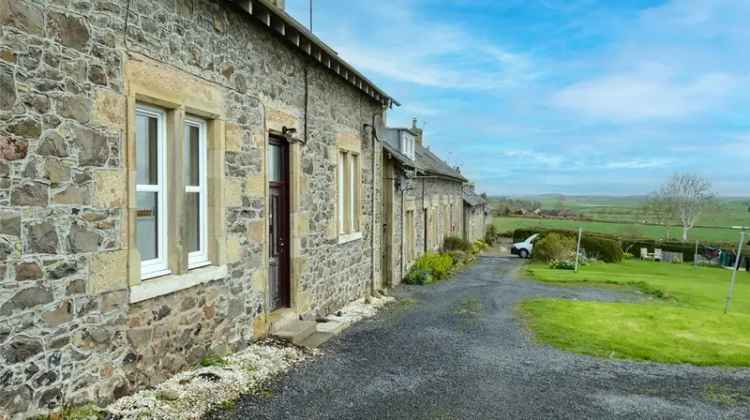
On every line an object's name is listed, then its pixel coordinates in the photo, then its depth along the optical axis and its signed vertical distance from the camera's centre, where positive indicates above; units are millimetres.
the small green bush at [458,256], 26262 -2676
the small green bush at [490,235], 48625 -3014
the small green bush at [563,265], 27025 -3137
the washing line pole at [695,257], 39506 -4022
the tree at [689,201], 67812 +43
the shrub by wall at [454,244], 29875 -2307
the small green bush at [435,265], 19531 -2326
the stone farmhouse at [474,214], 38094 -1006
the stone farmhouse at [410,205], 16188 -135
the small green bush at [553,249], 30109 -2594
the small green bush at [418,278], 17688 -2449
